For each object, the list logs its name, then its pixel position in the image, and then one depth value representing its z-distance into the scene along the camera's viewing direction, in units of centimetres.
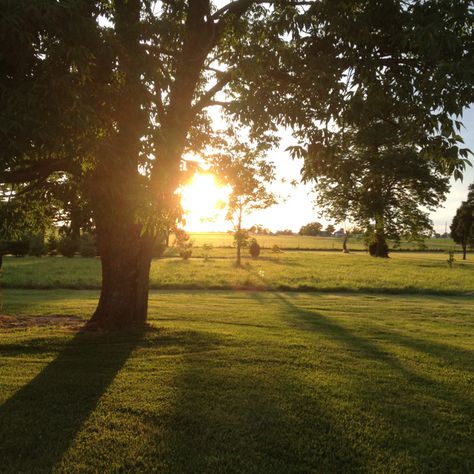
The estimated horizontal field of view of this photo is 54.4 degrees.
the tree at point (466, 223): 6506
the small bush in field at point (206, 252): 3359
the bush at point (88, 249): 4653
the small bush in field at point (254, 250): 5212
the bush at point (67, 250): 4509
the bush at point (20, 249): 4350
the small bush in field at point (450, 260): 4348
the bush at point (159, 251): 4997
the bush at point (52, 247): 4575
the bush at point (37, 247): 4466
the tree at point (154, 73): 508
